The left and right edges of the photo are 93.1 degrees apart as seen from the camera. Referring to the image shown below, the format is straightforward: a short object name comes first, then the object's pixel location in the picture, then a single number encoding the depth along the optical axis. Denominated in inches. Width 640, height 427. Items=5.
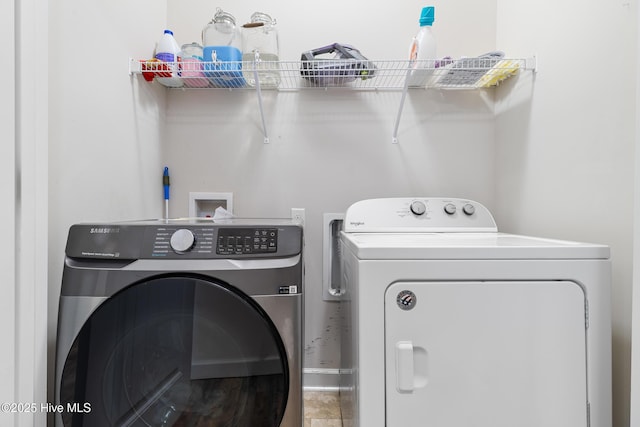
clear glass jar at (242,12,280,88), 53.3
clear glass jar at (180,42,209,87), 51.7
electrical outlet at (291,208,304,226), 60.4
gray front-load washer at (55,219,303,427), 31.7
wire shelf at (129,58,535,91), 49.8
